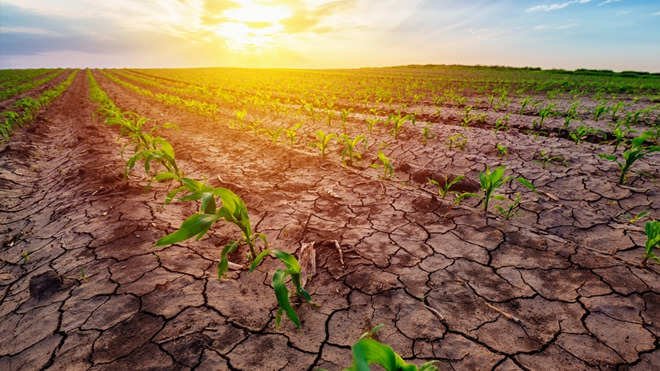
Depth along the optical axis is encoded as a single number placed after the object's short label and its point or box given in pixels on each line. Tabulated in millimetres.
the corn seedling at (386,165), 3156
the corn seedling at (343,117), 5441
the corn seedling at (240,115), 5206
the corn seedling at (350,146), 3494
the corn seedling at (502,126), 4776
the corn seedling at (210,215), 1329
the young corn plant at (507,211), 2412
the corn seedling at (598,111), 5289
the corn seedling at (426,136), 4379
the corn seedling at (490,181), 2342
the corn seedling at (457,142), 4117
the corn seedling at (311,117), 6013
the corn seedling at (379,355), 779
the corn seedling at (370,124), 5066
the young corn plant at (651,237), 1738
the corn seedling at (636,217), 2301
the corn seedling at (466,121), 5251
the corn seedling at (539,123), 4988
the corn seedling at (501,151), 3703
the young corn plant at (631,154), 2738
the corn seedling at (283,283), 1272
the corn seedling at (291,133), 4238
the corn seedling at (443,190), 2787
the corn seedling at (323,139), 3615
